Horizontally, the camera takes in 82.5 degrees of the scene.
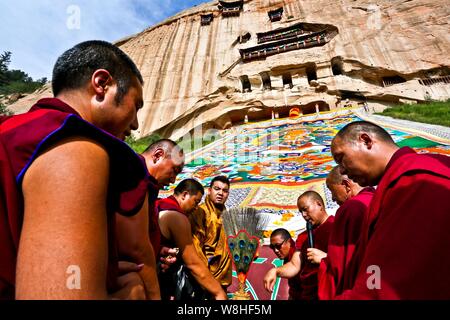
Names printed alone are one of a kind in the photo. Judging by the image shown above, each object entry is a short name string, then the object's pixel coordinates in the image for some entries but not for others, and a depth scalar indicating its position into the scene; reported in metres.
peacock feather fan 3.25
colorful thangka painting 5.32
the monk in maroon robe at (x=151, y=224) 0.94
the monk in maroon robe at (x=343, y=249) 1.44
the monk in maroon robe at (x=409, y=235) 0.84
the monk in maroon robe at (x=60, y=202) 0.48
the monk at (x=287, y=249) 2.54
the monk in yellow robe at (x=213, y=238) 2.69
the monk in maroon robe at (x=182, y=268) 1.85
